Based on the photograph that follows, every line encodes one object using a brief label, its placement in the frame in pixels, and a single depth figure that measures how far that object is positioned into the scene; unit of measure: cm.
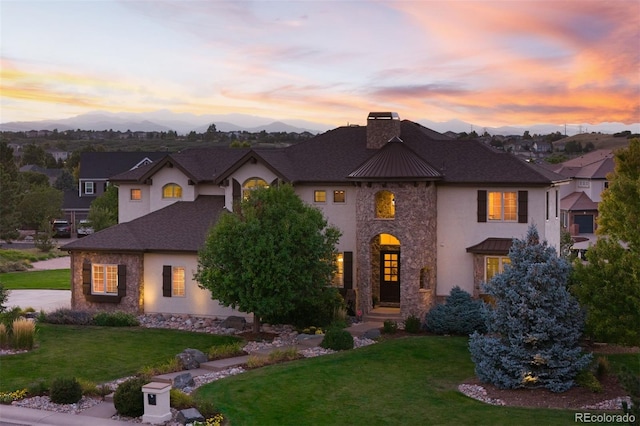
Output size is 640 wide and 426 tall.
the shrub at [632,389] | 1551
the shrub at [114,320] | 3133
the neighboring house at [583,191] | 6944
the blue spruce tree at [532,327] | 2227
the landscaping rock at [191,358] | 2439
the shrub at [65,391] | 2048
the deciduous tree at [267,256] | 2820
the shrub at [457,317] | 3045
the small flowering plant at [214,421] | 1844
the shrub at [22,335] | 2664
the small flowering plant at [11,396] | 2091
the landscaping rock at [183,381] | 2192
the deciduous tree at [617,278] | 2162
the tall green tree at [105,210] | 5819
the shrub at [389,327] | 3054
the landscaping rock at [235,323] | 3105
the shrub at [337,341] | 2711
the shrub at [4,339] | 2673
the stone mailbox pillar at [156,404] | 1908
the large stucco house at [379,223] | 3247
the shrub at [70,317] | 3155
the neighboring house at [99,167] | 8875
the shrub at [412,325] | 3100
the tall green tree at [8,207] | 6900
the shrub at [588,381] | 2198
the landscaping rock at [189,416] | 1877
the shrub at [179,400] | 1975
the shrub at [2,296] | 2839
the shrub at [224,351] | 2570
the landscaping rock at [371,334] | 2948
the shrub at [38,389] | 2141
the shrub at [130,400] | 1952
